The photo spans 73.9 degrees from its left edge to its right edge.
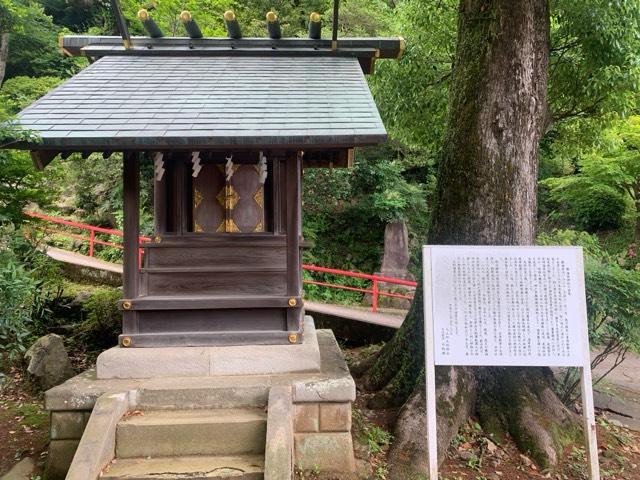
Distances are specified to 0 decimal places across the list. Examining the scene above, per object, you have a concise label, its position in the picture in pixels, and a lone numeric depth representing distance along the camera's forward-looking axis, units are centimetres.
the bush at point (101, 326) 793
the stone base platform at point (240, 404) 393
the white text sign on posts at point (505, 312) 349
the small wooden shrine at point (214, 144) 395
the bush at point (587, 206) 1495
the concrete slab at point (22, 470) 397
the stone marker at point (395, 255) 1312
